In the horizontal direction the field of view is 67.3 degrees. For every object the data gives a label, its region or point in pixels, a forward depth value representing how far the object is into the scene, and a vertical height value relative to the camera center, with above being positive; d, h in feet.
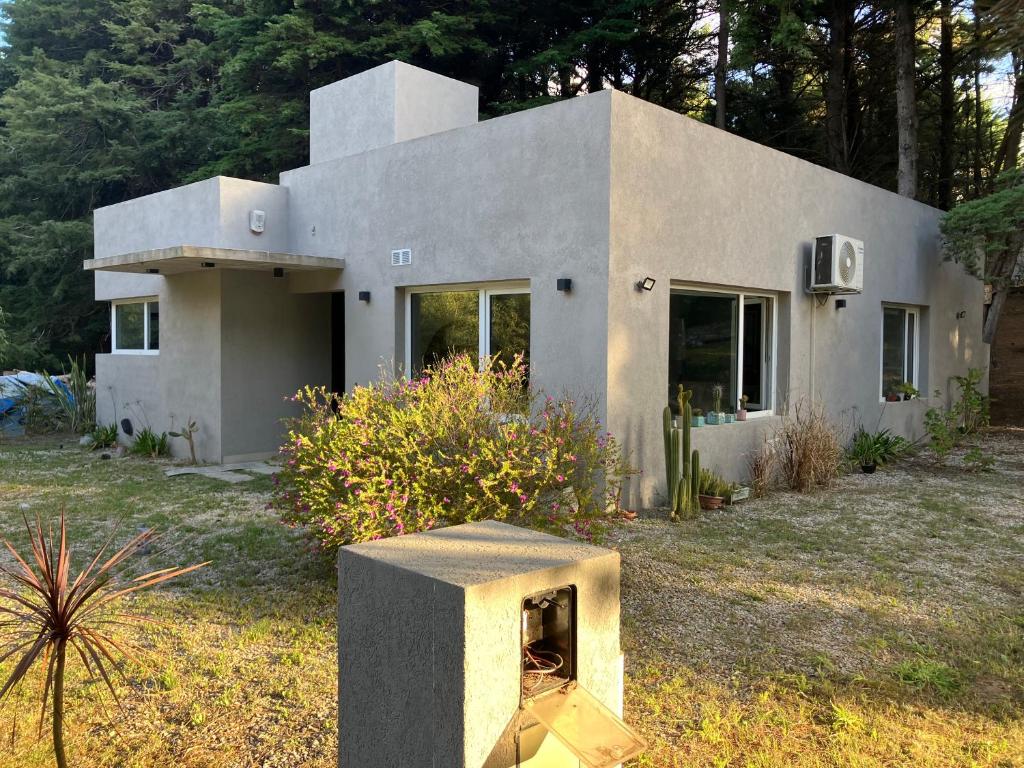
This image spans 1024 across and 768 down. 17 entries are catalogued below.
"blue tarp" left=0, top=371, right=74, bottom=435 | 51.01 -1.67
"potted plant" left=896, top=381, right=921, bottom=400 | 40.91 -0.73
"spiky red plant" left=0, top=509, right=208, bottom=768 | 8.97 -2.85
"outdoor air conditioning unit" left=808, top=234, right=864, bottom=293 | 32.94 +4.87
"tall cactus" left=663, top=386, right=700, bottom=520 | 25.82 -2.98
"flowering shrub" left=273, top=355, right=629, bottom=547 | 16.49 -2.01
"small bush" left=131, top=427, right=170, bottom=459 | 40.34 -3.60
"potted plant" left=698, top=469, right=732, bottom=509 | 27.48 -4.06
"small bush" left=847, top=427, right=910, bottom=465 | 36.04 -3.42
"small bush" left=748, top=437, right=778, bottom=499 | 30.04 -3.66
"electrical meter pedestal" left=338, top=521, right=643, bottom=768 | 7.87 -3.08
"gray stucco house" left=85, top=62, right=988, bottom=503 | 26.18 +4.46
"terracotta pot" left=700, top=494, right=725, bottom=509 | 27.30 -4.43
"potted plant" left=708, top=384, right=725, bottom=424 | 29.94 -1.14
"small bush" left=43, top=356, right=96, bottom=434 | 51.72 -1.63
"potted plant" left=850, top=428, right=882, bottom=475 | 35.55 -3.54
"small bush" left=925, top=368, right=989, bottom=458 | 36.47 -2.32
